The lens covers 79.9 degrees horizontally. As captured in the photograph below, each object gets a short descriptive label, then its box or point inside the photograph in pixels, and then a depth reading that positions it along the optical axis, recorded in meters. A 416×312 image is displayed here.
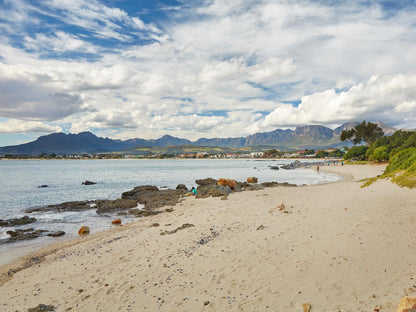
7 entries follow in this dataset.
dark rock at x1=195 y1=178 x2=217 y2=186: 45.10
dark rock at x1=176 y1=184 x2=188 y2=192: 40.50
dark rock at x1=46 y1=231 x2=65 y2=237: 18.55
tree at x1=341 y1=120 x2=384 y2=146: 104.00
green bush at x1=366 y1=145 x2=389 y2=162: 70.50
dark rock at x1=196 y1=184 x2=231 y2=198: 30.21
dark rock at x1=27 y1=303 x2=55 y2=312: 7.48
